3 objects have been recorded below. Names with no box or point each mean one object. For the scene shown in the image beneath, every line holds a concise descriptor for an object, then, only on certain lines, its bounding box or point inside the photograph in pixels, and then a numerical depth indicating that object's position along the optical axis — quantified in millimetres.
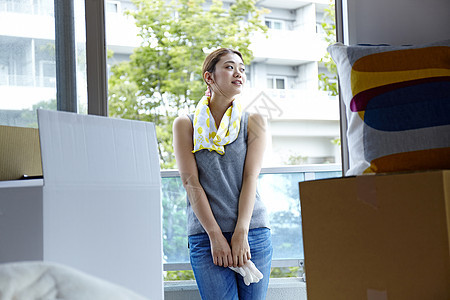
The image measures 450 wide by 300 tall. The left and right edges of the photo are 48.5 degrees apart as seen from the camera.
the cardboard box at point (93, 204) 936
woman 1461
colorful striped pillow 1018
